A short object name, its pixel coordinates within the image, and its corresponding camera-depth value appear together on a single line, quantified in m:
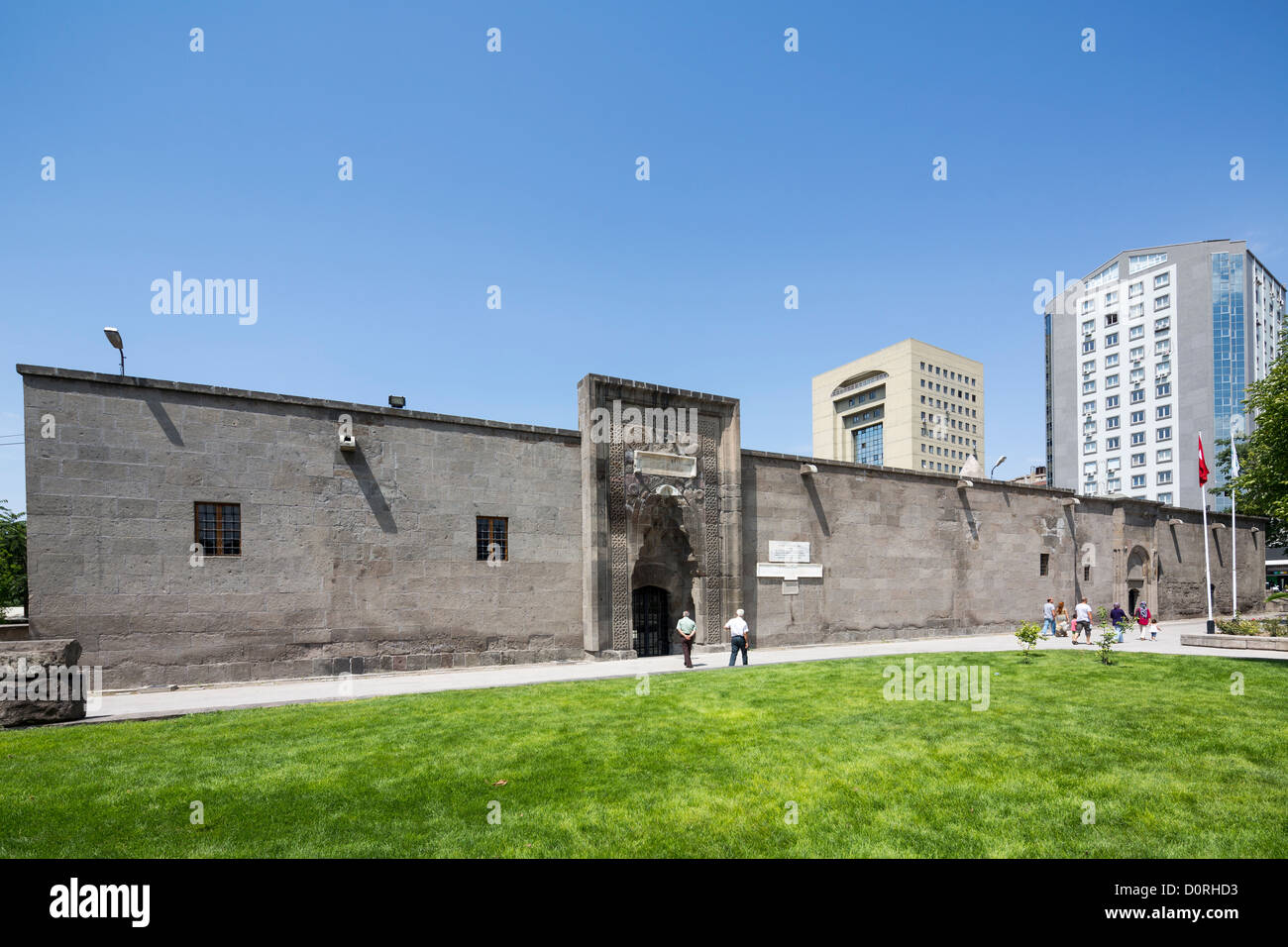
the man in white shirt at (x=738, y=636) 17.28
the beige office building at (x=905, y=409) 91.06
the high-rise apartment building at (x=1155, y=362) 70.00
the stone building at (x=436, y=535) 13.68
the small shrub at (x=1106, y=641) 14.49
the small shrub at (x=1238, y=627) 19.95
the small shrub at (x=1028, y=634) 15.53
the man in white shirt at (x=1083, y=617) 22.59
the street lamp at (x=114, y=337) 14.12
